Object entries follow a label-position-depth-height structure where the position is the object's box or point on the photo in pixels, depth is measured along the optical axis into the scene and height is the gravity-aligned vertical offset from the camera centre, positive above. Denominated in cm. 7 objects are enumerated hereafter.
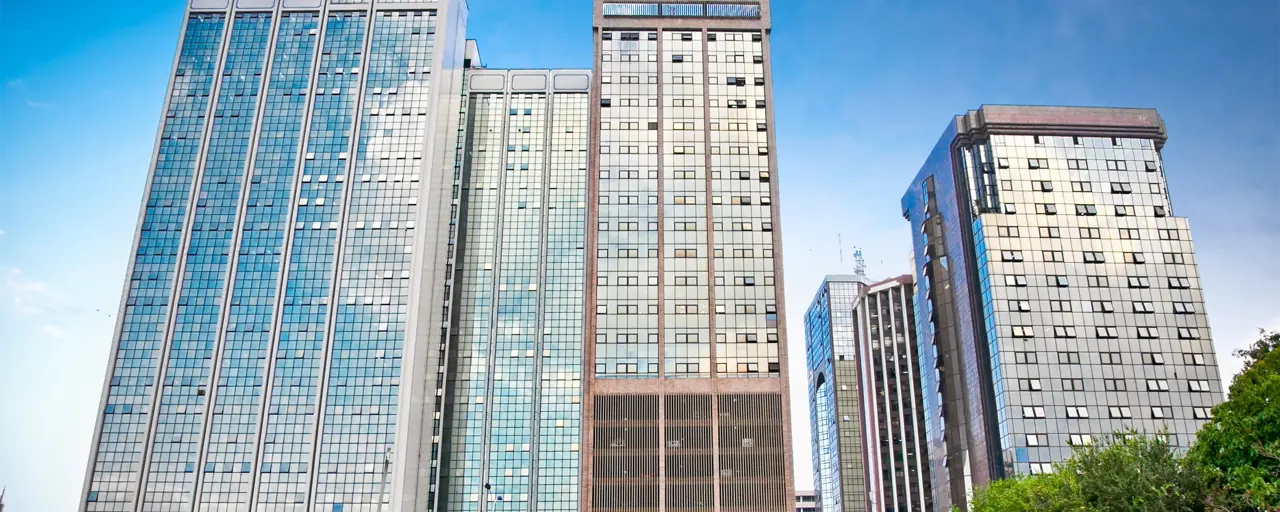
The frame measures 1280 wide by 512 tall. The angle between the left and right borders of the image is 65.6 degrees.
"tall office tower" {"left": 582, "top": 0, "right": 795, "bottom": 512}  8756 +2569
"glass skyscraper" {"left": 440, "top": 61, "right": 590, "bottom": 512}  10206 +2619
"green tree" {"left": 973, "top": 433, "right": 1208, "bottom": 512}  4159 +291
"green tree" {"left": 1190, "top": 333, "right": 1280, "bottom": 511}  3797 +403
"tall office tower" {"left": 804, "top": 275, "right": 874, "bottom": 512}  17900 +2587
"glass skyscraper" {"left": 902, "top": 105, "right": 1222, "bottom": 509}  9969 +2566
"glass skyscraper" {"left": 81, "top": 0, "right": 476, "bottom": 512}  9481 +2711
